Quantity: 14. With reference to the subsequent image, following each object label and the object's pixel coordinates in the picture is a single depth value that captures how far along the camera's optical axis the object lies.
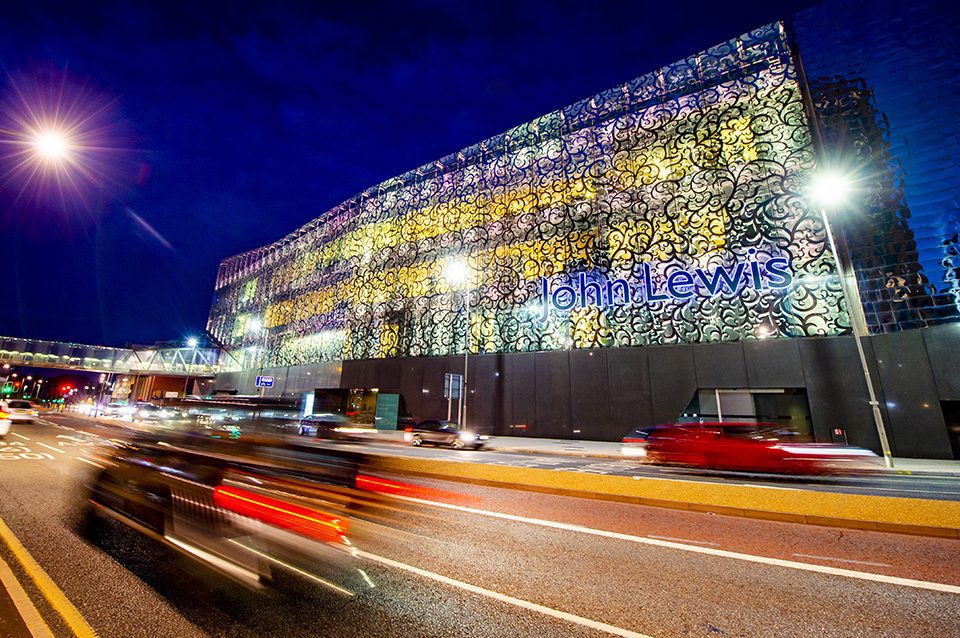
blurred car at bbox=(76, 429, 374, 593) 4.49
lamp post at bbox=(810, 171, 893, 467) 13.46
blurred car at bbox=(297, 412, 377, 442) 8.30
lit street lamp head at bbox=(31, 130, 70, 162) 11.04
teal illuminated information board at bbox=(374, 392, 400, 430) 31.06
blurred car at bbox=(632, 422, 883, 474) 10.42
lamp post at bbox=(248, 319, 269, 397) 46.84
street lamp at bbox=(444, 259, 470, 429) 30.14
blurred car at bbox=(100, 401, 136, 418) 40.25
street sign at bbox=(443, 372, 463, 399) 24.48
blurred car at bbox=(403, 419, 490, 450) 20.77
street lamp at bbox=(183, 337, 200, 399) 55.33
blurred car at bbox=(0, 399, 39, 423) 25.88
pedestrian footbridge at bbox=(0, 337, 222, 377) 48.00
